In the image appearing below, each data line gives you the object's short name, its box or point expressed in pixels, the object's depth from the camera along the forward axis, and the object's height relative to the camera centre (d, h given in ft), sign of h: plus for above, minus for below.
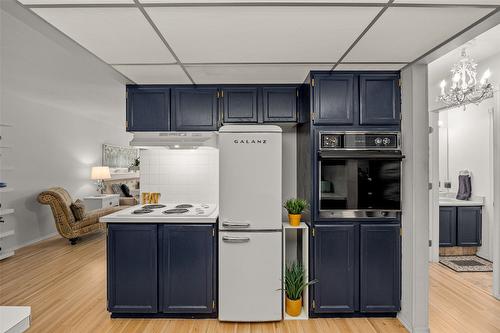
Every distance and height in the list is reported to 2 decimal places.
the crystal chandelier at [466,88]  11.09 +3.12
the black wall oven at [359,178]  8.85 -0.29
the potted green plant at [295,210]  9.30 -1.34
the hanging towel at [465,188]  15.01 -1.01
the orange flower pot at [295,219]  9.29 -1.61
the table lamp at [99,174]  24.23 -0.53
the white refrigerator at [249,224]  8.75 -1.67
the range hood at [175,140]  9.81 +0.94
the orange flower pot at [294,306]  9.04 -4.26
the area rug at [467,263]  13.06 -4.43
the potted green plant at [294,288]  9.04 -3.67
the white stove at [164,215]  8.85 -1.46
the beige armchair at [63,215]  17.20 -2.77
